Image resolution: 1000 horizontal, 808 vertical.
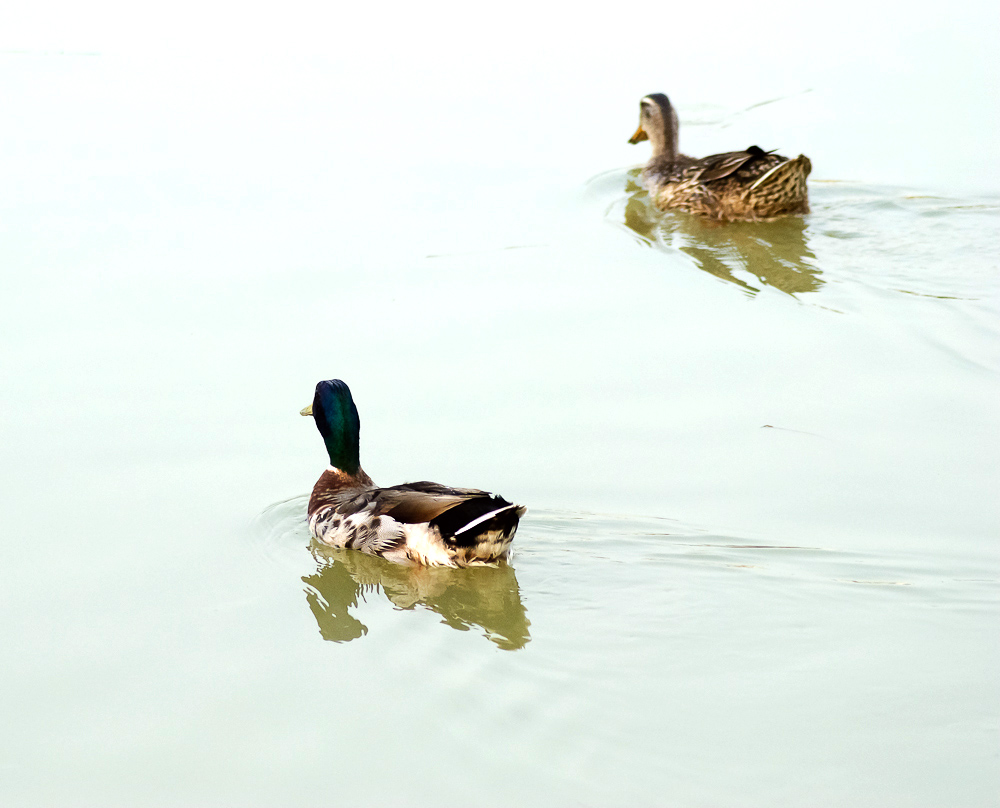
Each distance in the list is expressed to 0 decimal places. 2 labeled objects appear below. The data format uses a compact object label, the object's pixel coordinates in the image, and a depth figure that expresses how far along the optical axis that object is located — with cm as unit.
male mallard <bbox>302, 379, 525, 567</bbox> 1176
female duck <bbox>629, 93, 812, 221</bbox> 2168
